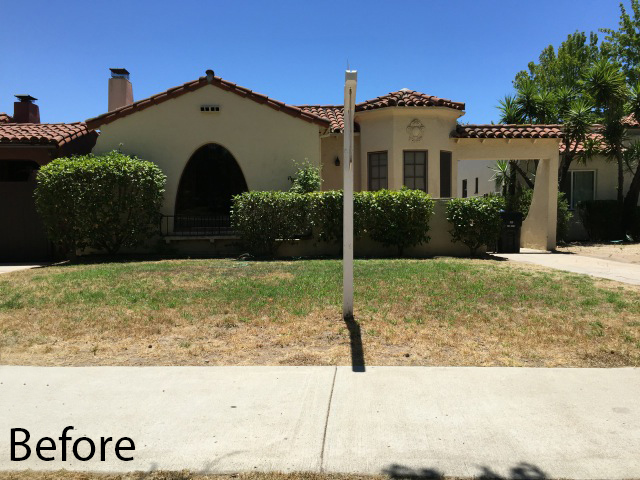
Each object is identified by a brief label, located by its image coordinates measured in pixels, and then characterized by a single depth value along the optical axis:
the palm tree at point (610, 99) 18.03
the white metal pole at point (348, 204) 6.33
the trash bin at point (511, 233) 14.52
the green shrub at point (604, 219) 18.80
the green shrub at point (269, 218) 12.62
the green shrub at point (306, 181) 13.71
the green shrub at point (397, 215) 12.64
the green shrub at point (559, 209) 17.31
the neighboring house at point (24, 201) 13.70
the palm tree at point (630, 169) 18.77
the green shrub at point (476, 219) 12.97
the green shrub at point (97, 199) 12.22
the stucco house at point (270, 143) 14.48
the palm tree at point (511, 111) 20.20
